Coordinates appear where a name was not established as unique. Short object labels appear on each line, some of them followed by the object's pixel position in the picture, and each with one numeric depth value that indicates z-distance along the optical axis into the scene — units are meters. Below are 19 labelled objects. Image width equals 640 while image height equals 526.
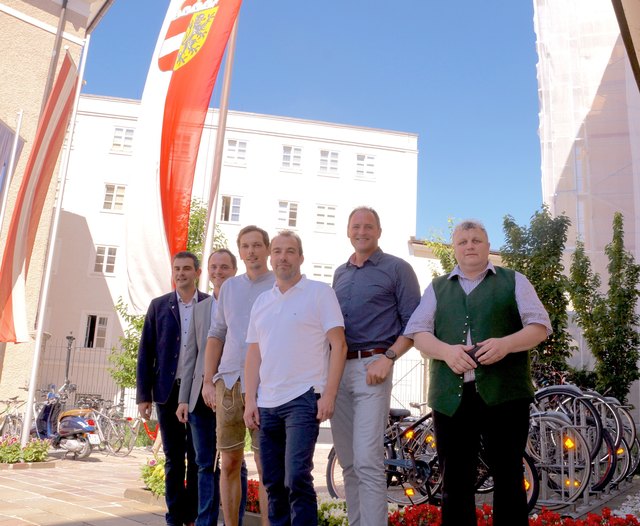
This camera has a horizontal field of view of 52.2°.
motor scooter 14.26
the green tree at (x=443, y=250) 20.73
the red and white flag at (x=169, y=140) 6.85
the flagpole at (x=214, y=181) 7.36
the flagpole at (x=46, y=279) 11.52
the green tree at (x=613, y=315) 13.14
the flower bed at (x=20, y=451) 10.77
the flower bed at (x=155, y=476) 6.73
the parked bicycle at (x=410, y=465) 7.45
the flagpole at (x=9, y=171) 12.95
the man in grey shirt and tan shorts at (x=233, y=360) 4.52
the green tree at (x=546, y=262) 13.74
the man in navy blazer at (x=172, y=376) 5.01
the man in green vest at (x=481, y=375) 3.51
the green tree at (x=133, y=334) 20.67
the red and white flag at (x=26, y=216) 10.83
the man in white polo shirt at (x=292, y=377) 3.72
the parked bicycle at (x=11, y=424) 14.96
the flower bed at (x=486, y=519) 4.45
